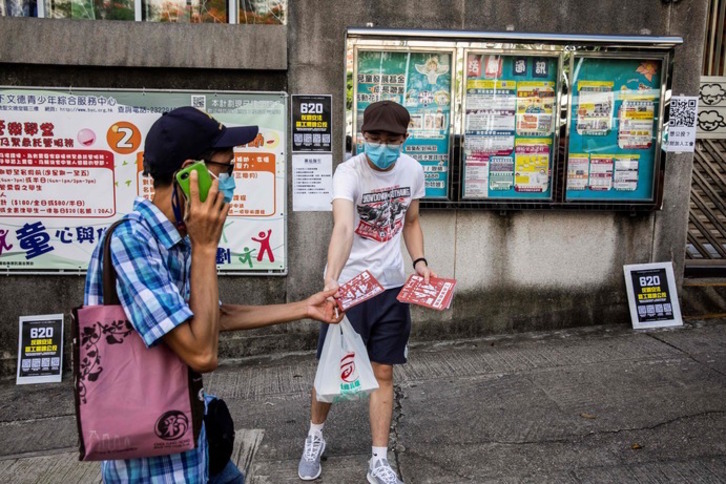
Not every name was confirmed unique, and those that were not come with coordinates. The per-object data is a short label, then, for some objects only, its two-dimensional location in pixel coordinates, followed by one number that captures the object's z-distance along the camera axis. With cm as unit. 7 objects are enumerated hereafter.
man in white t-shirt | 335
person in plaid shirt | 173
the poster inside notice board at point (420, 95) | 575
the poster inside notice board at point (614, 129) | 602
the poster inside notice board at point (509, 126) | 589
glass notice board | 578
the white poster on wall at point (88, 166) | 547
